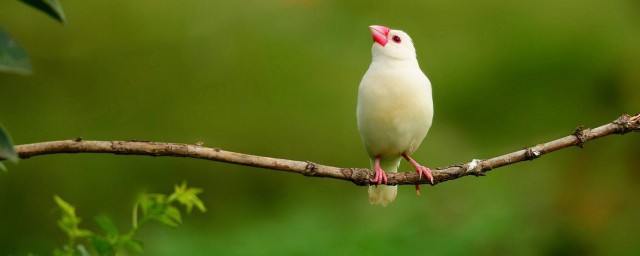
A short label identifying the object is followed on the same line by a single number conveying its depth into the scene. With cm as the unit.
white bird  487
